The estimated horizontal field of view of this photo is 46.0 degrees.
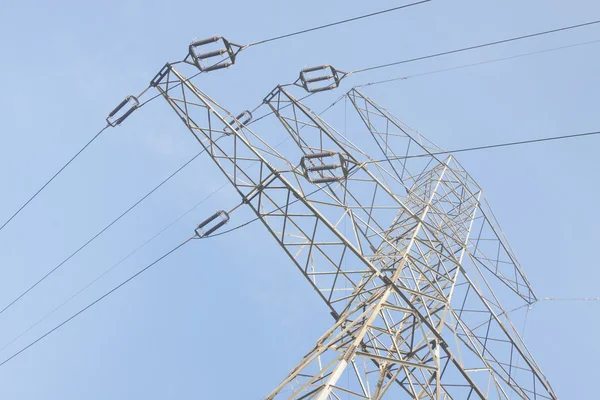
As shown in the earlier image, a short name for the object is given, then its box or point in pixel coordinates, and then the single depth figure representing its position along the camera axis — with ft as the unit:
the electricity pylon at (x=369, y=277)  50.31
